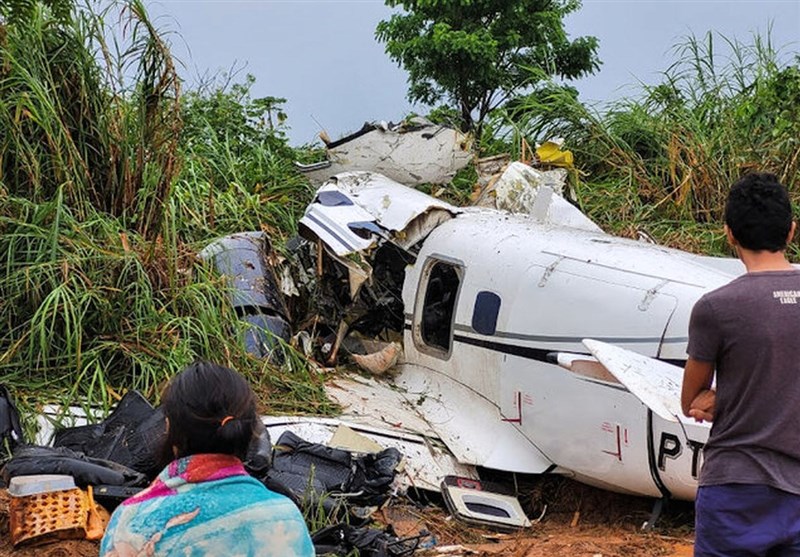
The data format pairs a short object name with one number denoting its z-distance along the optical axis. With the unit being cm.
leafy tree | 2247
